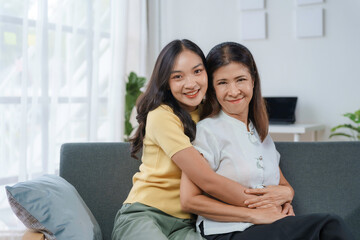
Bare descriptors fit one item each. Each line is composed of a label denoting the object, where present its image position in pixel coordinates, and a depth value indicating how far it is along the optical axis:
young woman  1.49
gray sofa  1.82
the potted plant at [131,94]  4.09
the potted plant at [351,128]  3.83
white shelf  3.81
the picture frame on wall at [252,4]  4.50
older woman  1.47
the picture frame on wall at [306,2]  4.28
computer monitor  4.17
